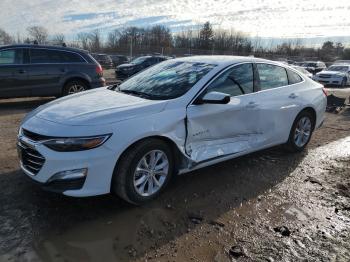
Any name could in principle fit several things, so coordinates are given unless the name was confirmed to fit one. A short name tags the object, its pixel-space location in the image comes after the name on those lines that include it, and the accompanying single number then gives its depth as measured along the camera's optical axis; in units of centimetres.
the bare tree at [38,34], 5616
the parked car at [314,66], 3536
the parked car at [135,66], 2046
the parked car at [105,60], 3413
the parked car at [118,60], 3567
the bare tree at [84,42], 5091
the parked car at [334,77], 2441
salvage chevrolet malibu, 363
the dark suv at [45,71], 952
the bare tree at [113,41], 5385
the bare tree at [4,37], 4878
